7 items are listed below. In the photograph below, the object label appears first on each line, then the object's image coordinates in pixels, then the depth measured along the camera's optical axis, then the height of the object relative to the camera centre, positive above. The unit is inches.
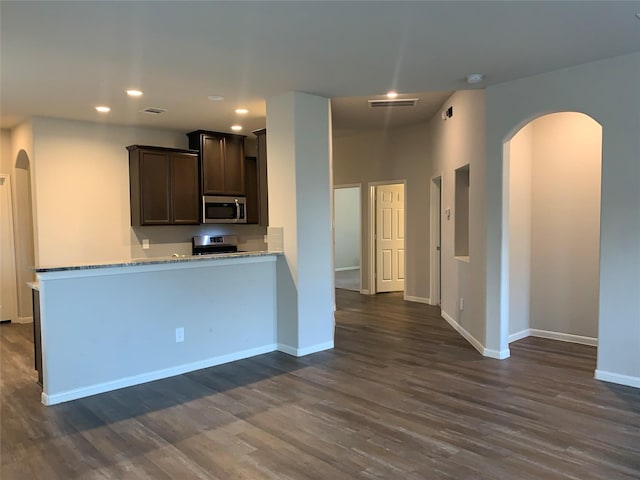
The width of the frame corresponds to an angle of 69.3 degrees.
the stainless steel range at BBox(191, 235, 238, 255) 264.1 -14.6
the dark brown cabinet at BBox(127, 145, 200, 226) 233.0 +17.7
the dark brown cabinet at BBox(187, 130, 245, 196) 251.1 +32.3
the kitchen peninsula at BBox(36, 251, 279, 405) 136.0 -33.1
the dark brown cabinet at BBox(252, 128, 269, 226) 226.2 +24.2
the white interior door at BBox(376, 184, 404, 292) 322.3 -14.4
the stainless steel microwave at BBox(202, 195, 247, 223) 251.9 +5.6
